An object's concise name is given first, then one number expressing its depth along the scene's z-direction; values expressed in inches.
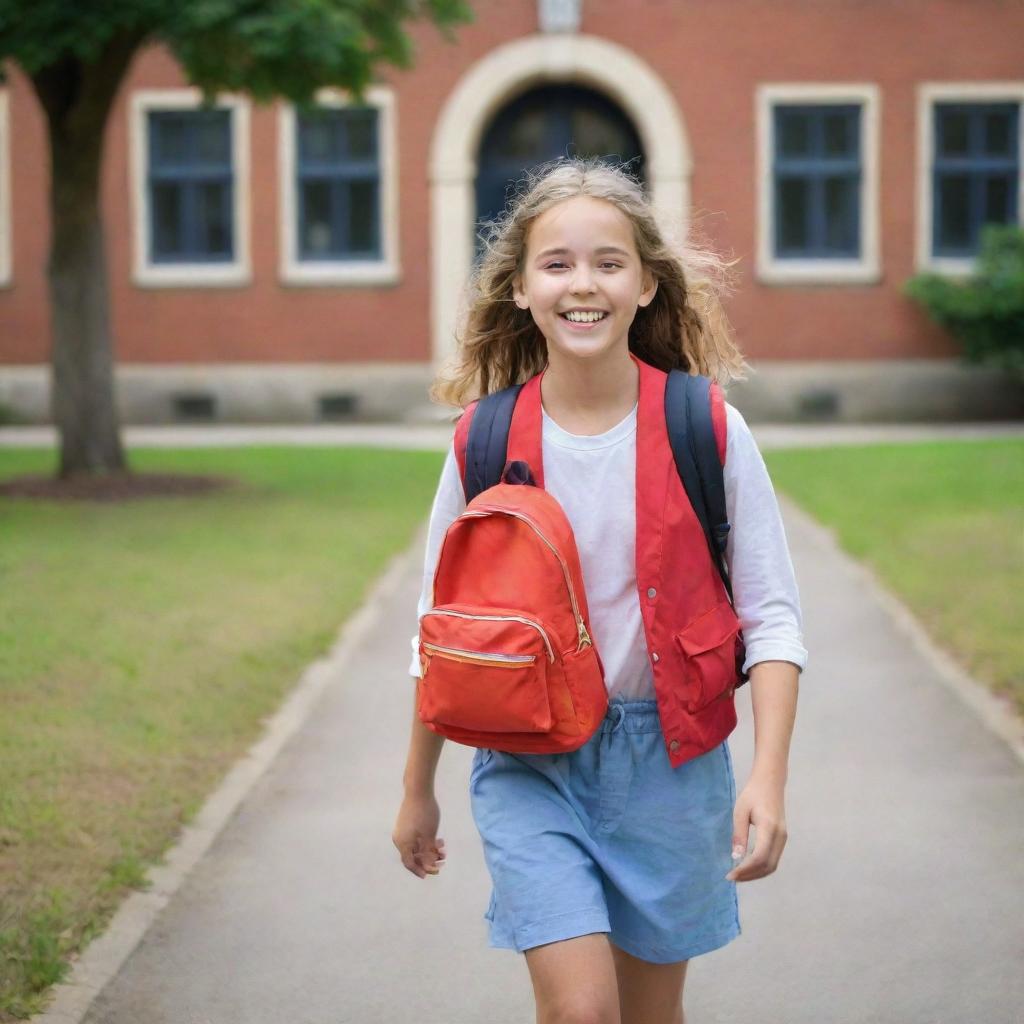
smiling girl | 114.0
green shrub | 855.7
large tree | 478.3
